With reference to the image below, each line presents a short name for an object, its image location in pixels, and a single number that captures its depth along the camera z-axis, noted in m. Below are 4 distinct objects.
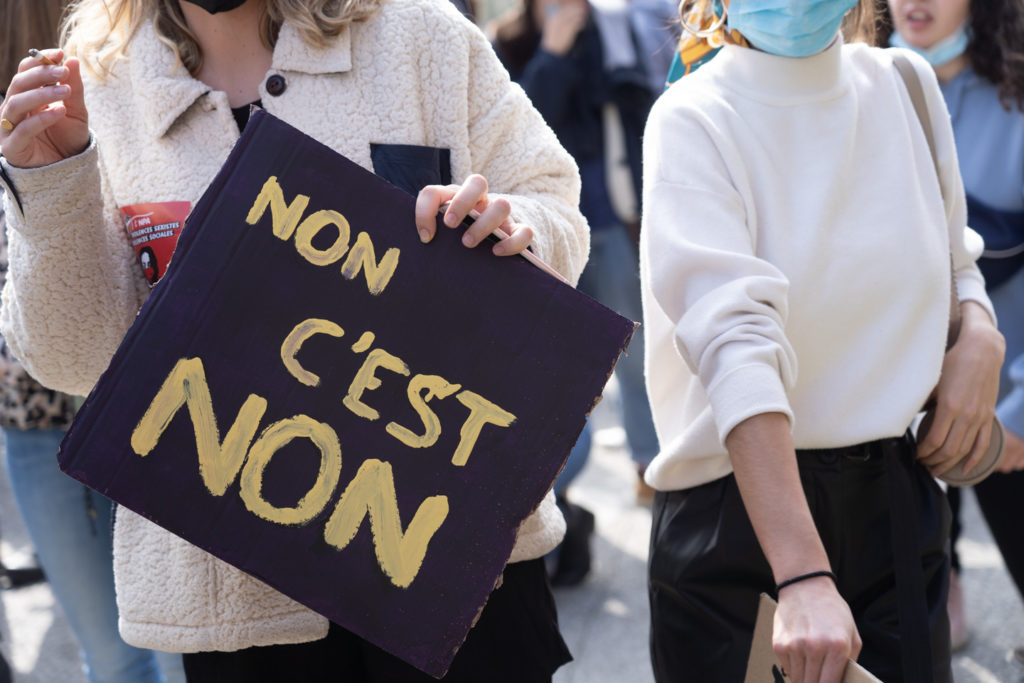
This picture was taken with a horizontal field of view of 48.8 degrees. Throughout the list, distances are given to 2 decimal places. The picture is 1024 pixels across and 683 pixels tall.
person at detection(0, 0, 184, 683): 2.41
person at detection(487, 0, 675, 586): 4.08
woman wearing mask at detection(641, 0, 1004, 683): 1.59
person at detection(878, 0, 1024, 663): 2.69
